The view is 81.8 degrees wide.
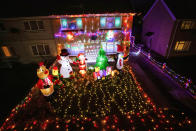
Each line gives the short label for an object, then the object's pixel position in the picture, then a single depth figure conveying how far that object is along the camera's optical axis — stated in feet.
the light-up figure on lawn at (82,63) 31.17
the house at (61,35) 35.53
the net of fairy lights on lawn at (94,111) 19.84
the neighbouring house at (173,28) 39.84
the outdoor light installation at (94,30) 35.37
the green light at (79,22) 35.59
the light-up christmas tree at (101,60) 30.30
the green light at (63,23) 35.81
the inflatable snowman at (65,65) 29.07
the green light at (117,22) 35.91
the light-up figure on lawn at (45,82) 22.83
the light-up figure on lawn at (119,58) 30.89
